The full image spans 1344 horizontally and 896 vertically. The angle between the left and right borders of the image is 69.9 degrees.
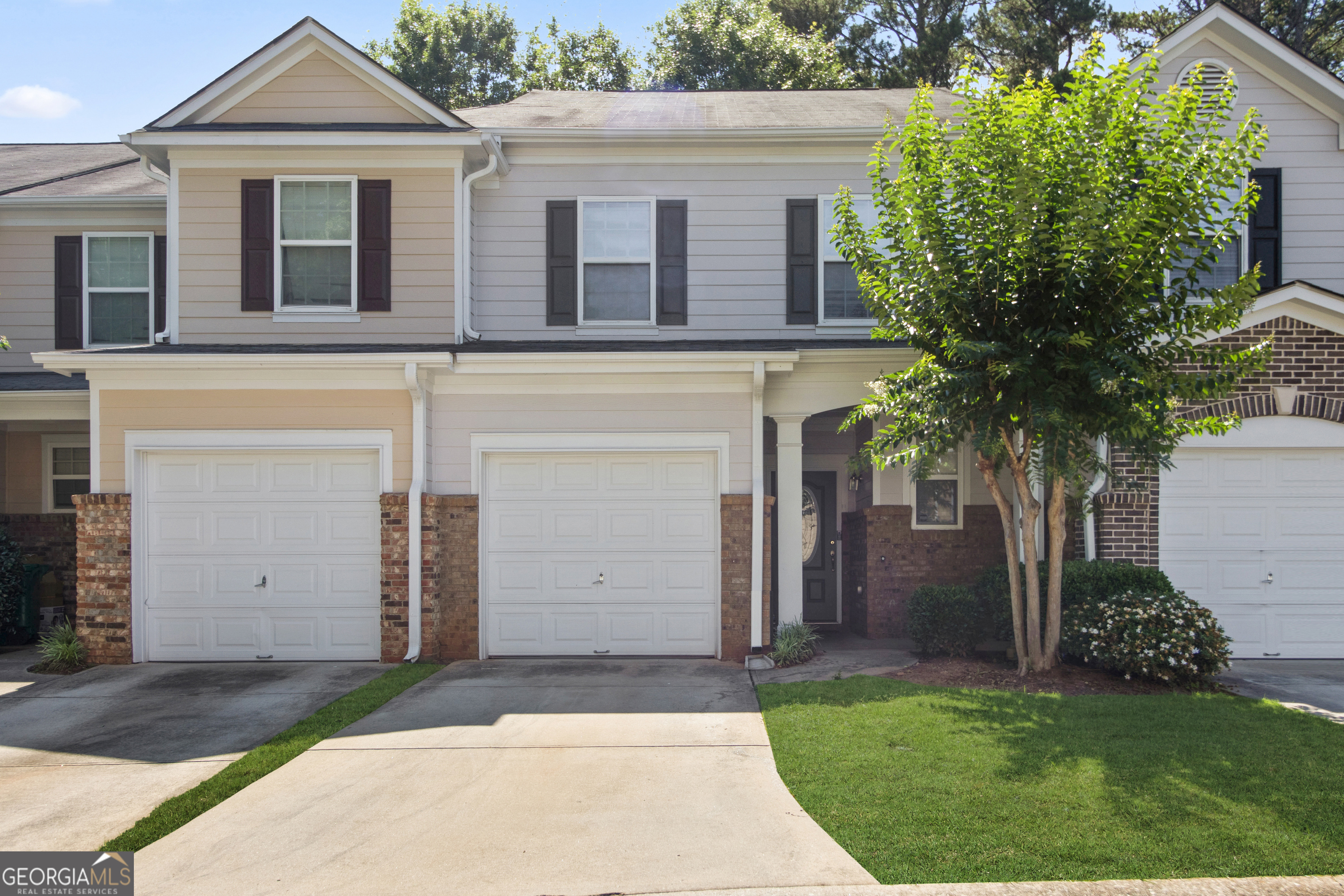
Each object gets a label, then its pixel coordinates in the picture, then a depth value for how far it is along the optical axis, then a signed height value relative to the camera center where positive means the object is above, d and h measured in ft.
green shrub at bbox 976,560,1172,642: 30.73 -4.30
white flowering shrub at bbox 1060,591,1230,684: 27.20 -5.44
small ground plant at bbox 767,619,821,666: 32.35 -6.65
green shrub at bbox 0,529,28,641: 37.58 -5.52
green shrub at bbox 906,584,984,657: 32.55 -5.86
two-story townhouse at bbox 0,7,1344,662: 33.32 +1.98
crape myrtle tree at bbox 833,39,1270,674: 25.55 +4.91
